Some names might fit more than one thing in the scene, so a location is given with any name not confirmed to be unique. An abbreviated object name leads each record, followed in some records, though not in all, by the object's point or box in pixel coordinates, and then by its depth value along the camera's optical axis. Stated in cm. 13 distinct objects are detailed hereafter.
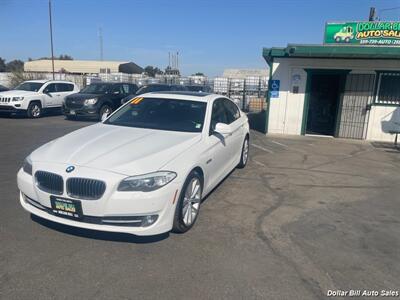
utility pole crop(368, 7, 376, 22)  1845
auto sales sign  1228
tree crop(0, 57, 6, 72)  9356
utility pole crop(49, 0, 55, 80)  3380
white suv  1520
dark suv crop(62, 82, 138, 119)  1497
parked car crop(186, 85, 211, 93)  1825
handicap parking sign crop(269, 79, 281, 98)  1285
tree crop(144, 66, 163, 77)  11359
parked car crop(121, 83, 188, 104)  1589
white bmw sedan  354
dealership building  1179
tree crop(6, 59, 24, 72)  10336
